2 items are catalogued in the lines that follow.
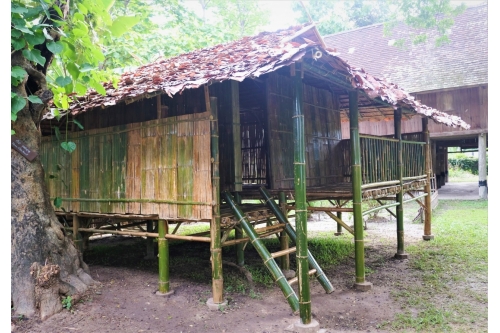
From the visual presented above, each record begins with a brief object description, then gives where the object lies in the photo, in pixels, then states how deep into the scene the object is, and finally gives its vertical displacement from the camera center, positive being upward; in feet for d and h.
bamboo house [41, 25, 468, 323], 15.74 +0.95
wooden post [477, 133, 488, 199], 51.90 -0.72
